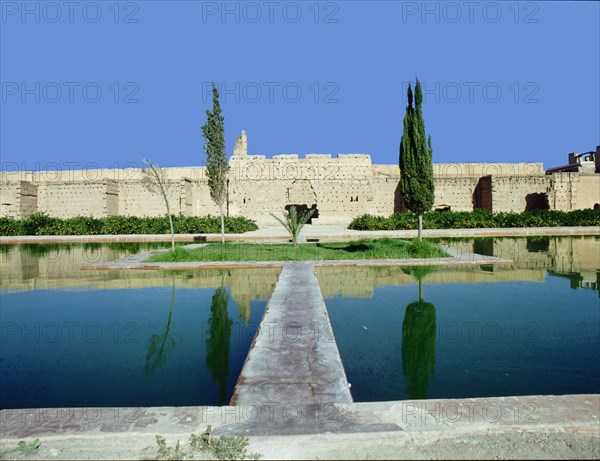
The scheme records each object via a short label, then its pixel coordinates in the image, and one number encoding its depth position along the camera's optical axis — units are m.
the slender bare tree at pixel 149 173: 11.83
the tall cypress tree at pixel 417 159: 12.23
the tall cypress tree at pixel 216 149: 14.83
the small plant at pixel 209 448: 2.06
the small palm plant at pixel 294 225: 13.15
